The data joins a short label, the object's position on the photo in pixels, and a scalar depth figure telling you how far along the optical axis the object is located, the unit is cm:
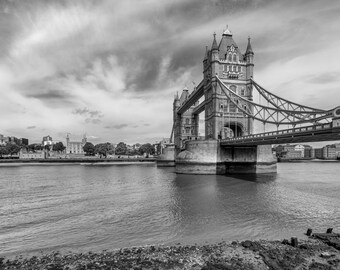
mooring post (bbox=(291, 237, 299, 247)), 947
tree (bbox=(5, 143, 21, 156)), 10788
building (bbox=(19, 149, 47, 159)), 11024
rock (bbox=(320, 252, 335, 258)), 857
